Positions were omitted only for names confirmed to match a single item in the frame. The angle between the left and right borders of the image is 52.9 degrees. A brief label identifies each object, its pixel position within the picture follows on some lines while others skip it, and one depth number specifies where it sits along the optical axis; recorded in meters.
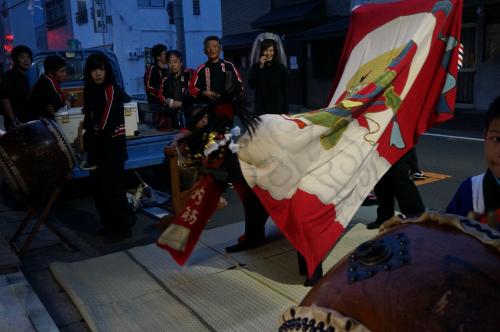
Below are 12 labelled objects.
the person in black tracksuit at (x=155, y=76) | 7.20
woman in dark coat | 5.59
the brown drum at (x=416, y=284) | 1.04
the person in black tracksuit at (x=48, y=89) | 5.61
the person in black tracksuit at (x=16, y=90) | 5.89
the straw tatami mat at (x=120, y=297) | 3.05
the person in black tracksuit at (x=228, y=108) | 2.99
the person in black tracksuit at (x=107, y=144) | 4.39
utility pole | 15.78
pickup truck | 5.98
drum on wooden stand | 4.22
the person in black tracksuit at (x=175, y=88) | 6.49
